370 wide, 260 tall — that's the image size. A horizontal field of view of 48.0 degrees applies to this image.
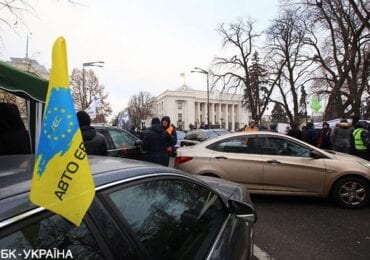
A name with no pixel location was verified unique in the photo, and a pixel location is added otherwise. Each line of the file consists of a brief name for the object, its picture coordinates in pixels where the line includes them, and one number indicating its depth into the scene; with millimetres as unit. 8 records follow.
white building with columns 126812
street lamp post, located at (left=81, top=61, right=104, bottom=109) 26591
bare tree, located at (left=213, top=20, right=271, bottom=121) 46469
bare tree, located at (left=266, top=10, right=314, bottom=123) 35375
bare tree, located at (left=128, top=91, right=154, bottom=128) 90625
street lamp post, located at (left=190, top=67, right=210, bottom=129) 40747
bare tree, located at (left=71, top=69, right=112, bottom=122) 50250
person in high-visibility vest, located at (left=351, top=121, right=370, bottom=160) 10164
